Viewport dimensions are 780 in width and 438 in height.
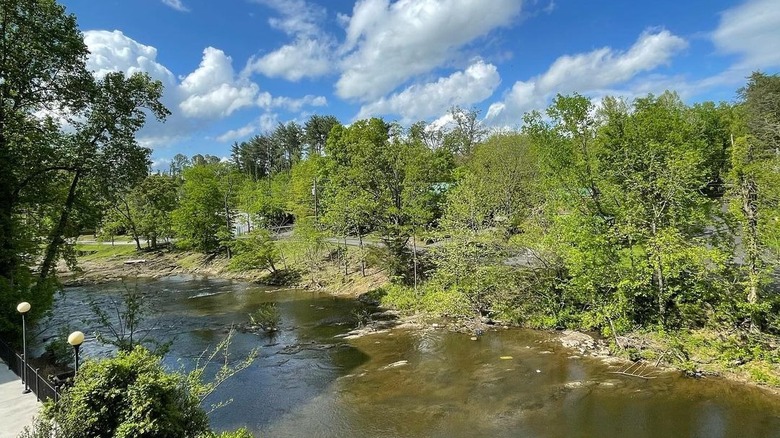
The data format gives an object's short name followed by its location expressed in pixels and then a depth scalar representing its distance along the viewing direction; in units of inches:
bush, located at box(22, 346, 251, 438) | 290.8
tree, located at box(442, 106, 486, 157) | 2427.4
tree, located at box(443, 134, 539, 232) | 1008.2
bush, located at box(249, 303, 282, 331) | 982.5
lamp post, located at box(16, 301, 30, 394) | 488.1
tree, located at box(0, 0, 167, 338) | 693.9
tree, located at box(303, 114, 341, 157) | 3179.1
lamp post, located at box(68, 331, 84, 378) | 390.4
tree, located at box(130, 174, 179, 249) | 2249.0
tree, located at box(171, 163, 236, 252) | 1966.0
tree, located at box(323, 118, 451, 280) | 1166.3
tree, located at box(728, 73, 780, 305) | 609.3
